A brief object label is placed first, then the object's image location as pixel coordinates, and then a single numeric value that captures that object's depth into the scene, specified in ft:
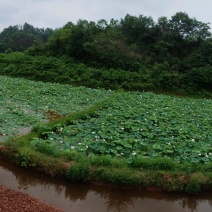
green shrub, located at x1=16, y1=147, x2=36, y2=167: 26.82
